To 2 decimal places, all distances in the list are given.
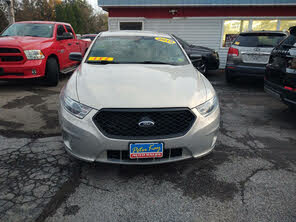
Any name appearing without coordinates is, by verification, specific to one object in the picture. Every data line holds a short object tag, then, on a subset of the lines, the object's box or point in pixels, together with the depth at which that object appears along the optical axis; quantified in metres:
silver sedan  2.28
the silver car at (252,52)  6.54
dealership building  10.87
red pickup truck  5.82
